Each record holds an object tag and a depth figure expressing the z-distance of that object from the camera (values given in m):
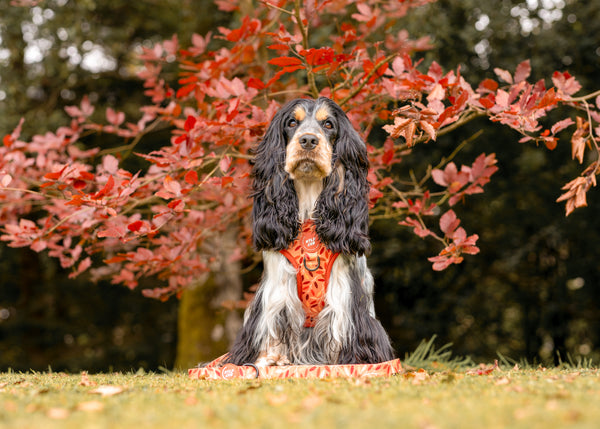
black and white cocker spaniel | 3.74
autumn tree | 3.79
